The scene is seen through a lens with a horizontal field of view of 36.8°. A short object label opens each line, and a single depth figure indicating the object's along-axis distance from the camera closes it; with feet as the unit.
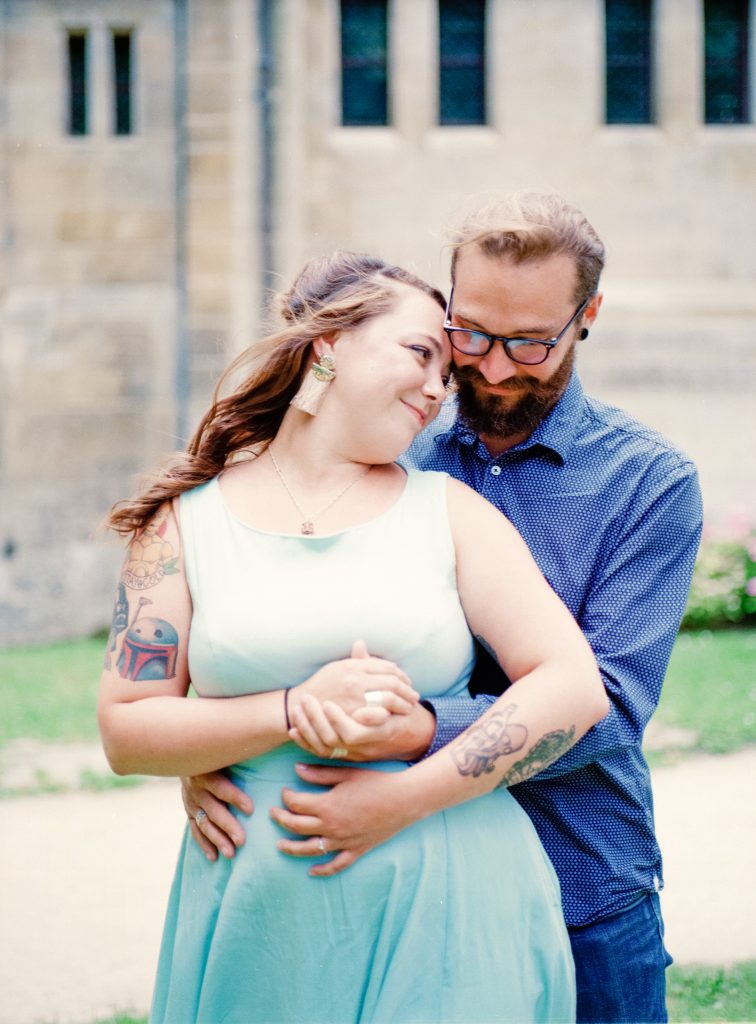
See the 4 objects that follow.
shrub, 37.55
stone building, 40.19
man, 7.36
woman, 6.37
